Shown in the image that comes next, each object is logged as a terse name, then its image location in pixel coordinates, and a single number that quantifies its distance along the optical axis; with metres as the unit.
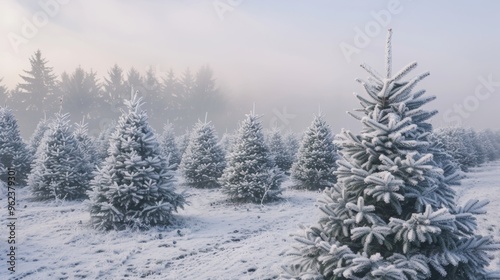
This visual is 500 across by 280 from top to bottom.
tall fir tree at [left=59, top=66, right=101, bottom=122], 65.94
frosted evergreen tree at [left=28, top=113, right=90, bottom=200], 16.78
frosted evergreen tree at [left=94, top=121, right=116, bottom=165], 30.19
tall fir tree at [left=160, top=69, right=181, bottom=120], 75.19
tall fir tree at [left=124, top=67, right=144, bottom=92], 73.94
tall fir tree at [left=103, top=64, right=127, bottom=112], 69.38
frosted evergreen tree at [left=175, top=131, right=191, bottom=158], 34.97
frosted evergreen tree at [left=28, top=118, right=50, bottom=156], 26.83
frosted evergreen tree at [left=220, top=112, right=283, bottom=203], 16.38
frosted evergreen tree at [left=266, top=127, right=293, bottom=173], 28.66
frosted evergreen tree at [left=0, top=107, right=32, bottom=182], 20.48
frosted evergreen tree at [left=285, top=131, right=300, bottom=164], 33.57
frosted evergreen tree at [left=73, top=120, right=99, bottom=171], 22.67
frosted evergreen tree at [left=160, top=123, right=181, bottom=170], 31.25
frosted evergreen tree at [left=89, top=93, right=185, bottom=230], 11.52
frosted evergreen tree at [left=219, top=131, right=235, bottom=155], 38.19
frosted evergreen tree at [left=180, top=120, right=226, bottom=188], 21.11
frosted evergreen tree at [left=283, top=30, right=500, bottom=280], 4.05
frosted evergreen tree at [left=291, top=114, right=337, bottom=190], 19.62
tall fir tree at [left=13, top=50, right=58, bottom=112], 62.84
